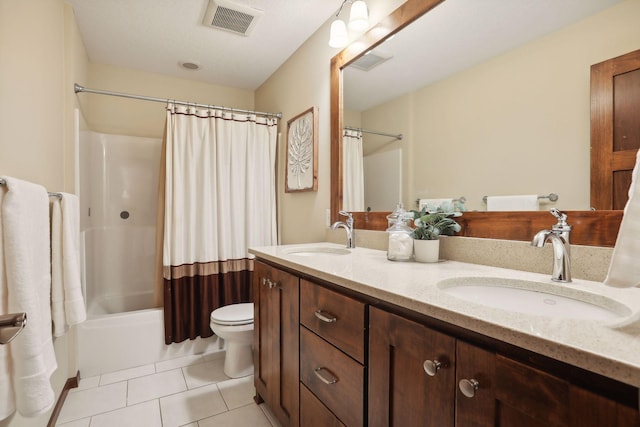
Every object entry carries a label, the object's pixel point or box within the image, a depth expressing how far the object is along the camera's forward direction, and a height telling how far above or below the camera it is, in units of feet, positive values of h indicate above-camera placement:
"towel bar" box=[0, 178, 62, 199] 4.61 +0.26
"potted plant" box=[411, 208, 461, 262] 4.01 -0.27
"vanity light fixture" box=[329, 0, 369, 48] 5.13 +3.20
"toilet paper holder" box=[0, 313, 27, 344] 2.32 -0.86
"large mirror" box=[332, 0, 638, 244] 3.04 +1.46
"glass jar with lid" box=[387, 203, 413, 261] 4.20 -0.42
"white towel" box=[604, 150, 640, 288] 1.64 -0.21
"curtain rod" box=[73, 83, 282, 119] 6.62 +2.67
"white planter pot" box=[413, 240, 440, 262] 4.01 -0.51
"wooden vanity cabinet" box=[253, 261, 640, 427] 1.60 -1.18
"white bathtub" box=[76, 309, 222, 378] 6.80 -2.98
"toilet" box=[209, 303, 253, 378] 6.50 -2.61
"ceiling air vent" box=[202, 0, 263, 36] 6.14 +4.06
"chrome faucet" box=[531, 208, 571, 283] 2.83 -0.33
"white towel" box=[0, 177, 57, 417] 3.11 -0.92
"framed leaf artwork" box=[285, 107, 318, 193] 7.04 +1.43
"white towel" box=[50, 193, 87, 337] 4.50 -0.91
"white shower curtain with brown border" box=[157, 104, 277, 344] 7.49 +0.07
